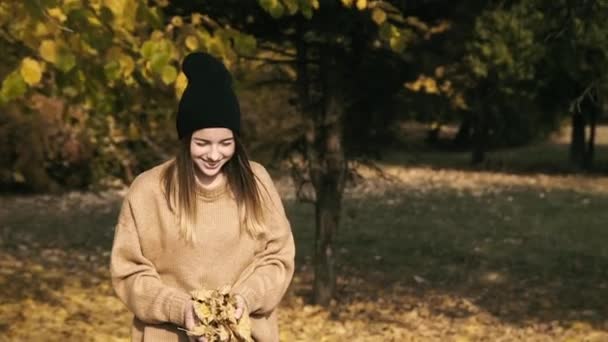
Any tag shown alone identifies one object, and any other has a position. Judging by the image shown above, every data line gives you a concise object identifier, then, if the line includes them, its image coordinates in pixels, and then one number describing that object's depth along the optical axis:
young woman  3.56
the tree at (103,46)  5.56
